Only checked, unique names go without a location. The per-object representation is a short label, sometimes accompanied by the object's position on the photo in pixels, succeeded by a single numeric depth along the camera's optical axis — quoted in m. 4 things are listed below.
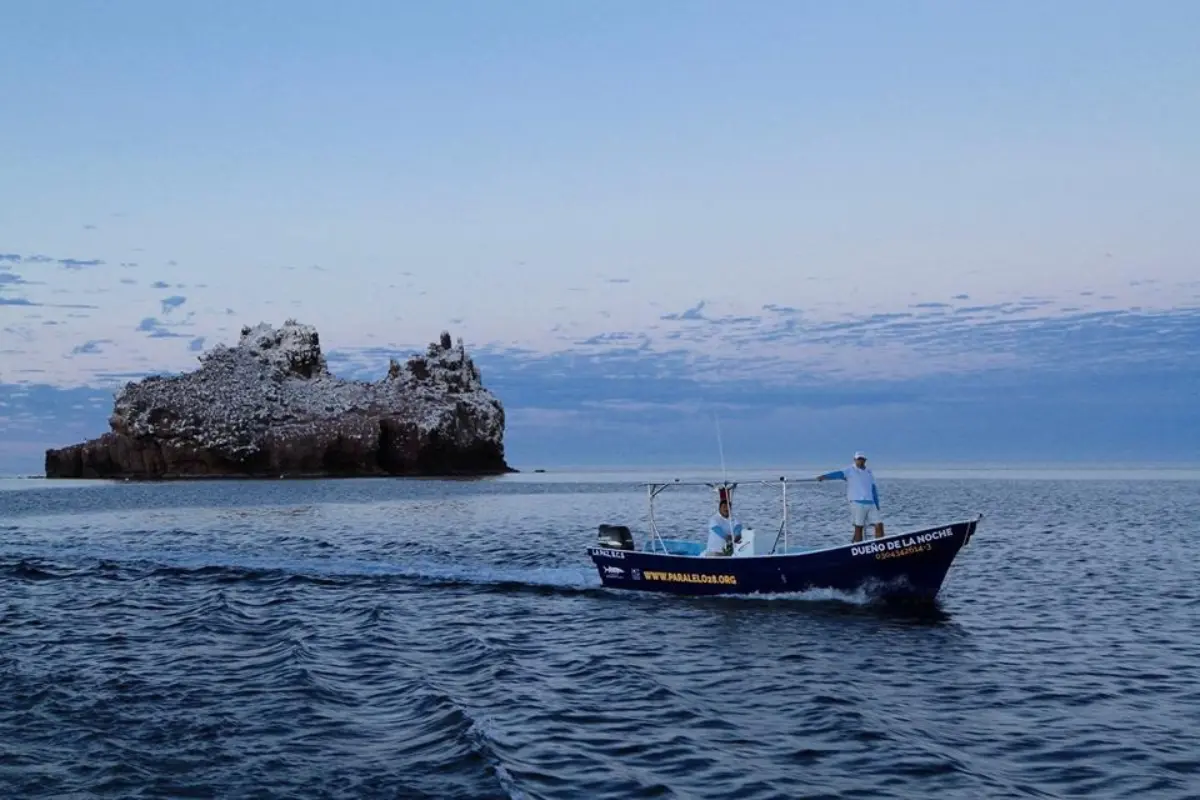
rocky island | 142.25
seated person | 27.80
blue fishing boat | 25.02
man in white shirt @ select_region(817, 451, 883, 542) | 26.28
